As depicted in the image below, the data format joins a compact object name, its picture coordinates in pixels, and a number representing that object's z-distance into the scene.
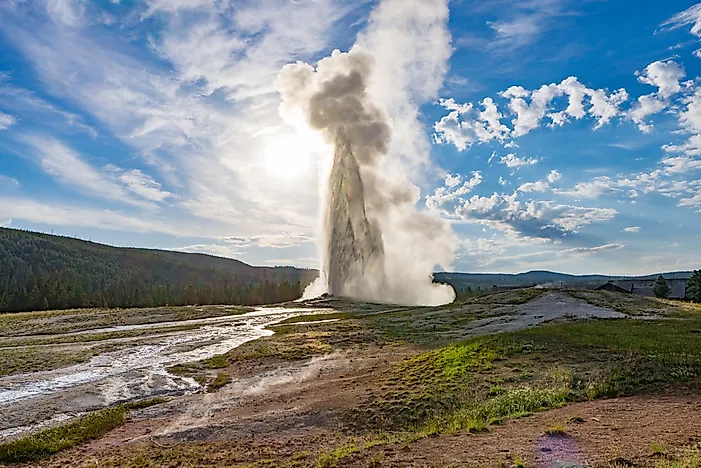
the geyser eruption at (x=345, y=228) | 92.00
